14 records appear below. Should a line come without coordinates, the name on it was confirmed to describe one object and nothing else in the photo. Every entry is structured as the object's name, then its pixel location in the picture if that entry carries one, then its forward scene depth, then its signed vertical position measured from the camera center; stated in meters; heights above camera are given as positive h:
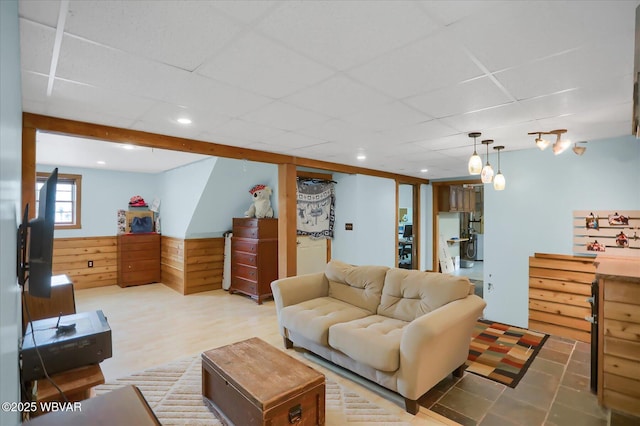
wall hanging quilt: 5.84 +0.13
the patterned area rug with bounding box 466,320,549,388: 2.82 -1.42
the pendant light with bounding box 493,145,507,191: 3.49 +0.38
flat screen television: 1.37 -0.15
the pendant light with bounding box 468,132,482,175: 3.06 +0.50
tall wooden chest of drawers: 5.08 -0.71
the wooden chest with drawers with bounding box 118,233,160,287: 5.98 -0.87
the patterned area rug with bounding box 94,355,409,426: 2.18 -1.42
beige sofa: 2.24 -0.95
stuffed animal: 5.27 +0.20
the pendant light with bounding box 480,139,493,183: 3.29 +0.44
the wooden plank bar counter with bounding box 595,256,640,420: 2.17 -0.88
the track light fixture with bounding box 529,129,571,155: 3.06 +0.72
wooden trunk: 1.80 -1.06
